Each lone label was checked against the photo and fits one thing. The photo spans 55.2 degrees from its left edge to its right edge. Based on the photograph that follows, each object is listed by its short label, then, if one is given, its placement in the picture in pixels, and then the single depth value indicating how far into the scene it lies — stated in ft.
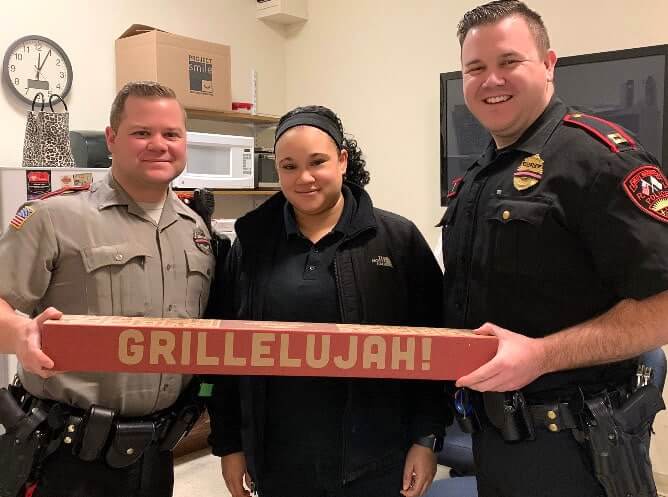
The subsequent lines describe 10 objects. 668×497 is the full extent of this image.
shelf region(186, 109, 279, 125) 13.28
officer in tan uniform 4.96
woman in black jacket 5.12
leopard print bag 10.03
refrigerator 9.53
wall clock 11.05
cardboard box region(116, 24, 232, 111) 11.95
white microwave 12.56
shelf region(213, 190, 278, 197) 13.67
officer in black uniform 4.05
